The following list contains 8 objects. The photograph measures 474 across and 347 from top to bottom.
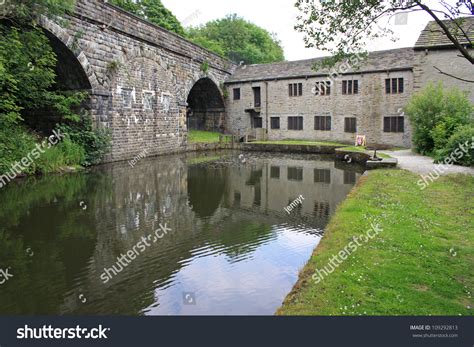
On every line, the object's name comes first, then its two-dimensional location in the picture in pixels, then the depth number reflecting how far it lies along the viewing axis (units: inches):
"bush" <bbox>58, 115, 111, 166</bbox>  653.9
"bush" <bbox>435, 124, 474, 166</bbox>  530.0
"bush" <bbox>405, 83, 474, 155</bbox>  658.2
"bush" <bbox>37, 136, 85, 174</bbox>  553.4
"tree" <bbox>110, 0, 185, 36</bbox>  1487.5
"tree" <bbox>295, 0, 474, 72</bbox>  201.2
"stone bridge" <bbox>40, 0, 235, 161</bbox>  644.7
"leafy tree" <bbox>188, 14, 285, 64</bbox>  2097.7
